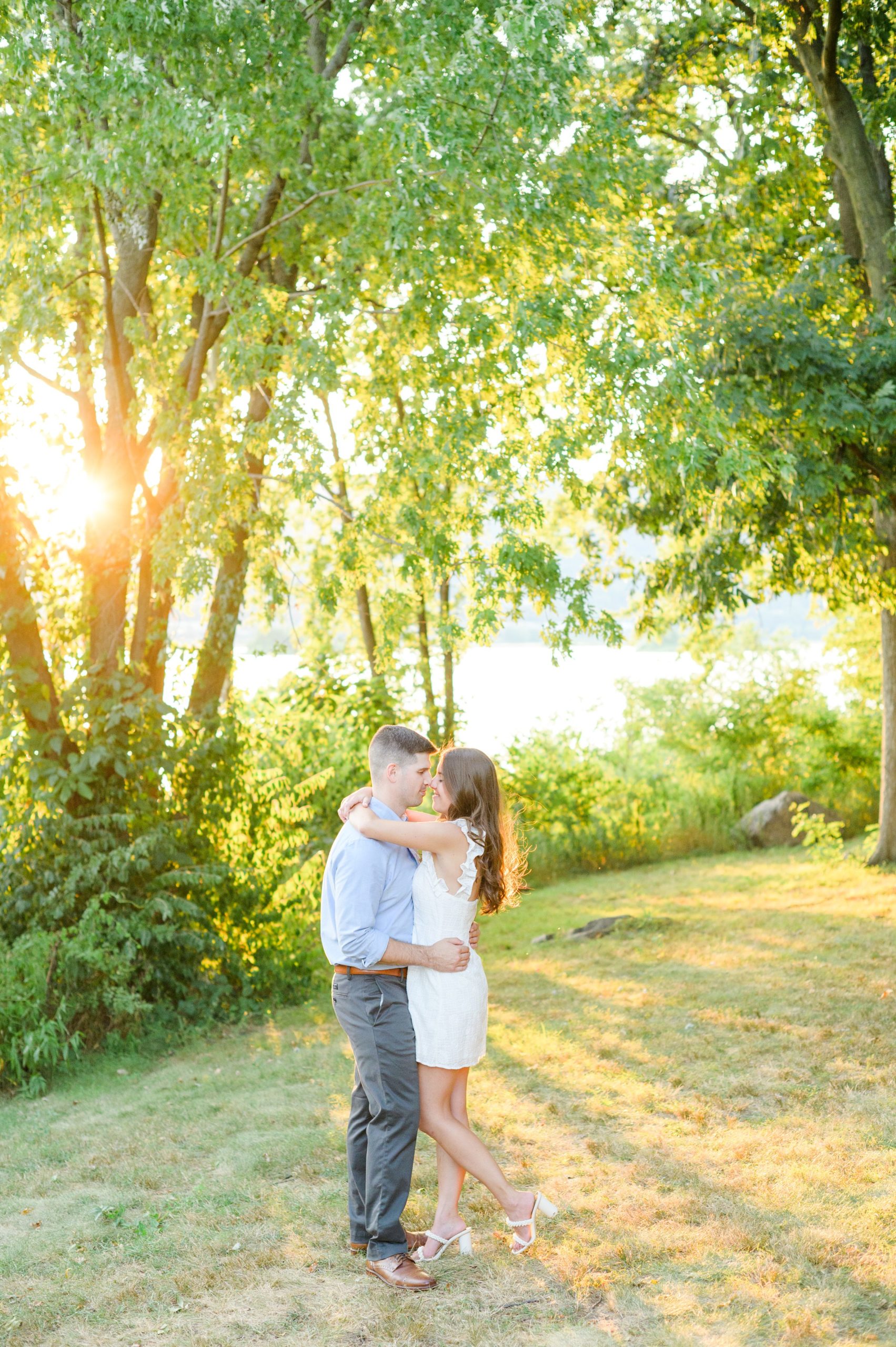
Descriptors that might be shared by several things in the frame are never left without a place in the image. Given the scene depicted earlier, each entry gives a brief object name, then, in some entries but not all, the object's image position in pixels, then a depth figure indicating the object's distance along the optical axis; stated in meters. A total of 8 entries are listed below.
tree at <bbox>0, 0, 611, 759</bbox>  6.68
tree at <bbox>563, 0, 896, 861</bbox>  7.17
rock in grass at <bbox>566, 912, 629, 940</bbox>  10.23
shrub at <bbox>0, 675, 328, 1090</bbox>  7.08
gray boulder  14.81
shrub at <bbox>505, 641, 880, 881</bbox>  14.67
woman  3.88
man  3.82
